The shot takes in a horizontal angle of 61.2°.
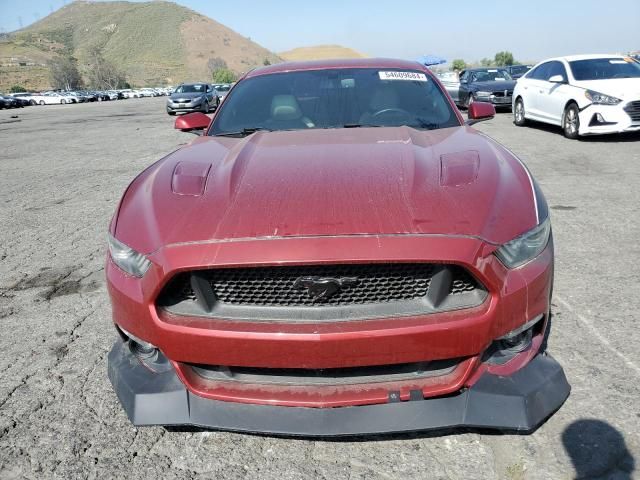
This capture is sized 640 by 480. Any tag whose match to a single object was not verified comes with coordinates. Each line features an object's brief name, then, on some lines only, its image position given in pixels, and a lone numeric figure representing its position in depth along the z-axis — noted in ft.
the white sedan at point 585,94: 31.07
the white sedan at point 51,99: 169.48
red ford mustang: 5.94
